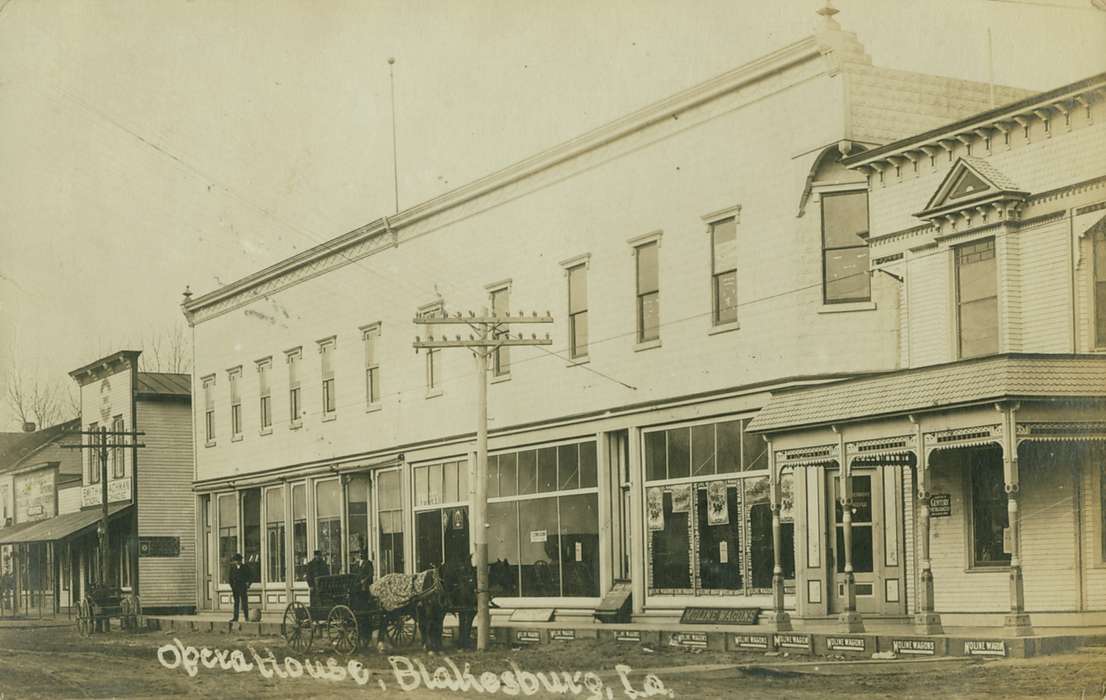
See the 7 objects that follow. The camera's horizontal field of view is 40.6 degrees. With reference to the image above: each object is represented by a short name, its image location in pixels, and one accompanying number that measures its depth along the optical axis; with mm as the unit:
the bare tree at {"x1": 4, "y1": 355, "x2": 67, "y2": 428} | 33319
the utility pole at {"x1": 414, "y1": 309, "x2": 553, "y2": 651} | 24516
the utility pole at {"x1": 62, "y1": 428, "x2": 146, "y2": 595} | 42656
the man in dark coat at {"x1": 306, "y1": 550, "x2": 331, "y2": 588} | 27759
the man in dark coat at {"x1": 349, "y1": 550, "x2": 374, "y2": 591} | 24109
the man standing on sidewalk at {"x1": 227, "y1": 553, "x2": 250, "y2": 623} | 35344
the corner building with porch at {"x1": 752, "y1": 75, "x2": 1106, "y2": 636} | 18641
